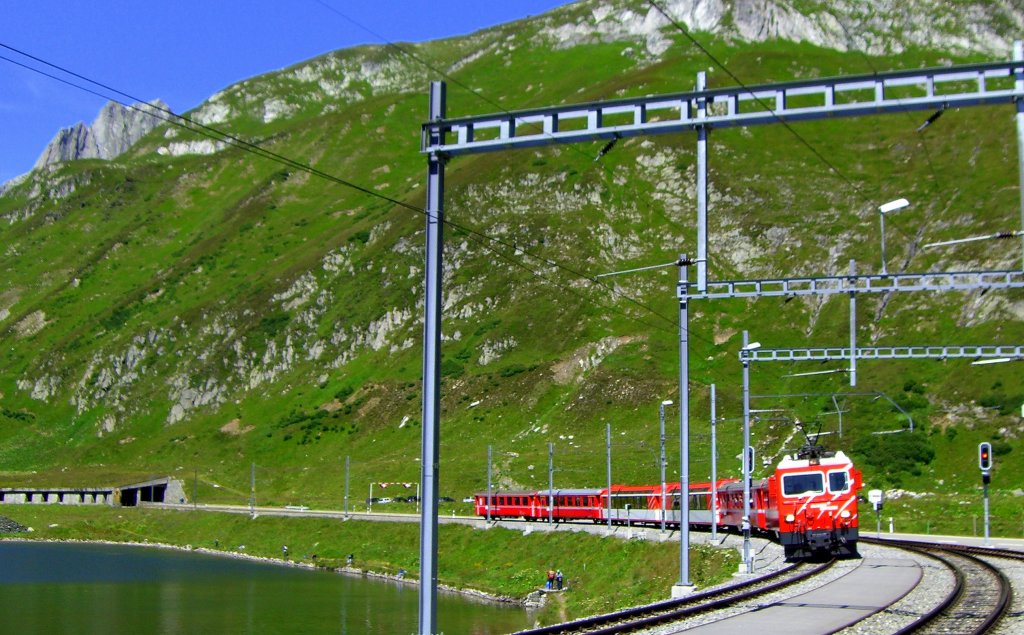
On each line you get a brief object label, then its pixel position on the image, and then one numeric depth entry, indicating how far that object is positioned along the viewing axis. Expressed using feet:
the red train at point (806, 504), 149.07
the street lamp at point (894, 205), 104.45
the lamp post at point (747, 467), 142.31
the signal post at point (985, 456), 162.71
